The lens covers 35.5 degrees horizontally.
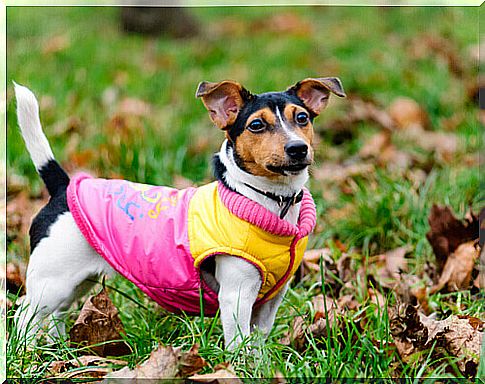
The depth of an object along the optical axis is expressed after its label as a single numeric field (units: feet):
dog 8.39
